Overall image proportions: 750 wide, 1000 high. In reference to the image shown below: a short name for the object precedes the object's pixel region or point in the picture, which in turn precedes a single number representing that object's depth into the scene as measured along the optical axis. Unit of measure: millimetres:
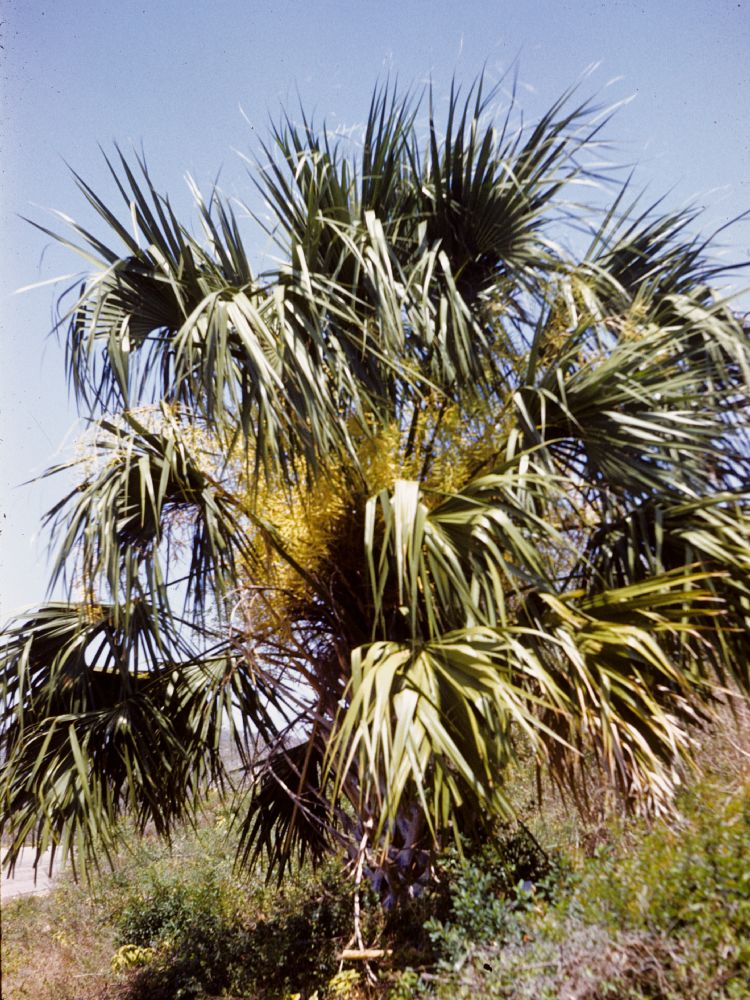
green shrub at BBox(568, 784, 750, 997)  2982
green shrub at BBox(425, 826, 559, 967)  3834
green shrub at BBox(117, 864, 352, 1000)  5566
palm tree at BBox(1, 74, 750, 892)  3766
